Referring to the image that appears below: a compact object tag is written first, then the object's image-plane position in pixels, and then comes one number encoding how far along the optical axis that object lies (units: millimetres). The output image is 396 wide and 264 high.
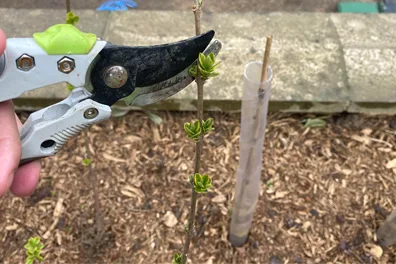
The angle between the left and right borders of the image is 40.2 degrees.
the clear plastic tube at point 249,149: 399
